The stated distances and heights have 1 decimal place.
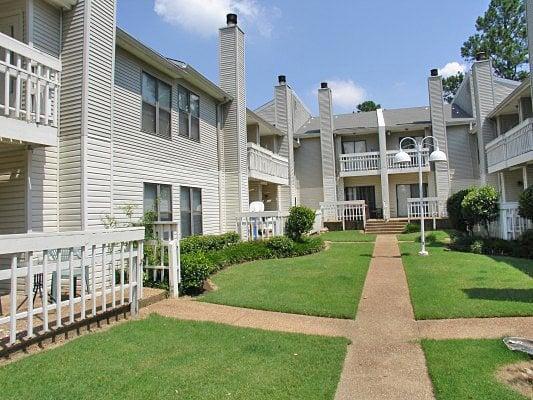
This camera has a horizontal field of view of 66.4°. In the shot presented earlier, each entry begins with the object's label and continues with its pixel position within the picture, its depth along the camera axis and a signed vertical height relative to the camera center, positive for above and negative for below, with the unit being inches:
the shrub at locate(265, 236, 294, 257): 569.7 -37.6
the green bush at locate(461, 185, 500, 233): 597.3 +13.0
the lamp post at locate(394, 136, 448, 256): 537.3 +77.9
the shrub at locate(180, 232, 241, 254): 479.5 -26.4
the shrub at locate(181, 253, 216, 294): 349.9 -45.7
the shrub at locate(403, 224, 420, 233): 897.2 -28.1
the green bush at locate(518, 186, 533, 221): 482.9 +10.7
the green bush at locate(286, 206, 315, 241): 634.8 -3.5
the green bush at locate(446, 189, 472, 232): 680.8 +5.7
